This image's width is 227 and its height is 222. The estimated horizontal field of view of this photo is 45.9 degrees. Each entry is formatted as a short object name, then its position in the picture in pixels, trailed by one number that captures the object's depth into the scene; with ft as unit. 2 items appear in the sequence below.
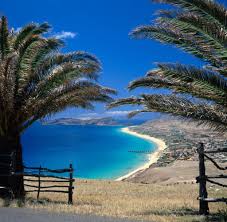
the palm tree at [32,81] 31.83
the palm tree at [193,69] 21.77
